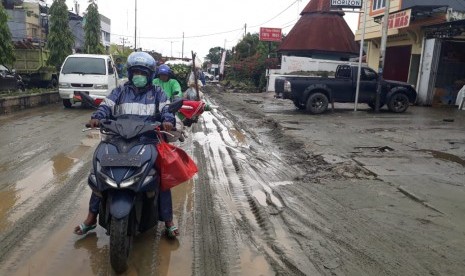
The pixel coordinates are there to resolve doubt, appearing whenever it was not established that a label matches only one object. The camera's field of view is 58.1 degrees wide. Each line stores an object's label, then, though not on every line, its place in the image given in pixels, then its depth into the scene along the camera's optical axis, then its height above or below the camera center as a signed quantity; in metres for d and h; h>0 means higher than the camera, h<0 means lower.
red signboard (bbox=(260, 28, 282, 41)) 39.14 +3.21
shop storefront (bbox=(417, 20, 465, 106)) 18.62 +0.40
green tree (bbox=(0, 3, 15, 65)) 15.08 +0.49
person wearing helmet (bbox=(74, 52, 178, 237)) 4.10 -0.41
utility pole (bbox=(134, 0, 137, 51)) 47.46 +4.80
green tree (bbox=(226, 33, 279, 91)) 33.59 +0.62
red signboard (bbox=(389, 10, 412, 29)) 18.55 +2.59
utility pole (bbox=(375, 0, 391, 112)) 15.58 +1.26
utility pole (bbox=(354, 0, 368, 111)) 16.02 -0.01
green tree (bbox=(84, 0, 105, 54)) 29.59 +2.17
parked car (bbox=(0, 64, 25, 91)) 16.16 -0.97
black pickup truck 15.82 -0.66
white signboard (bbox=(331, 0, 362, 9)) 15.91 +2.62
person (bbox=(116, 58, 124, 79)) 20.99 -0.37
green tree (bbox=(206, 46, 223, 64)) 82.49 +2.26
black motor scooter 3.38 -0.96
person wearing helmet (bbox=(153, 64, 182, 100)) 7.10 -0.31
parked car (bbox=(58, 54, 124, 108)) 15.52 -0.63
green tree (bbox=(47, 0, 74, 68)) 23.48 +1.24
